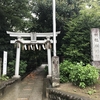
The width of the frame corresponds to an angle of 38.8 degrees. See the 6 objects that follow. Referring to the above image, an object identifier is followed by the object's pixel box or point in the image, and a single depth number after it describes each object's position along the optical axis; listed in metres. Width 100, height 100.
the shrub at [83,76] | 5.56
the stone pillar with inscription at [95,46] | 8.69
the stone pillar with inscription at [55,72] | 6.34
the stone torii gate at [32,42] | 10.90
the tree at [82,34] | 9.70
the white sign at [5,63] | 9.54
